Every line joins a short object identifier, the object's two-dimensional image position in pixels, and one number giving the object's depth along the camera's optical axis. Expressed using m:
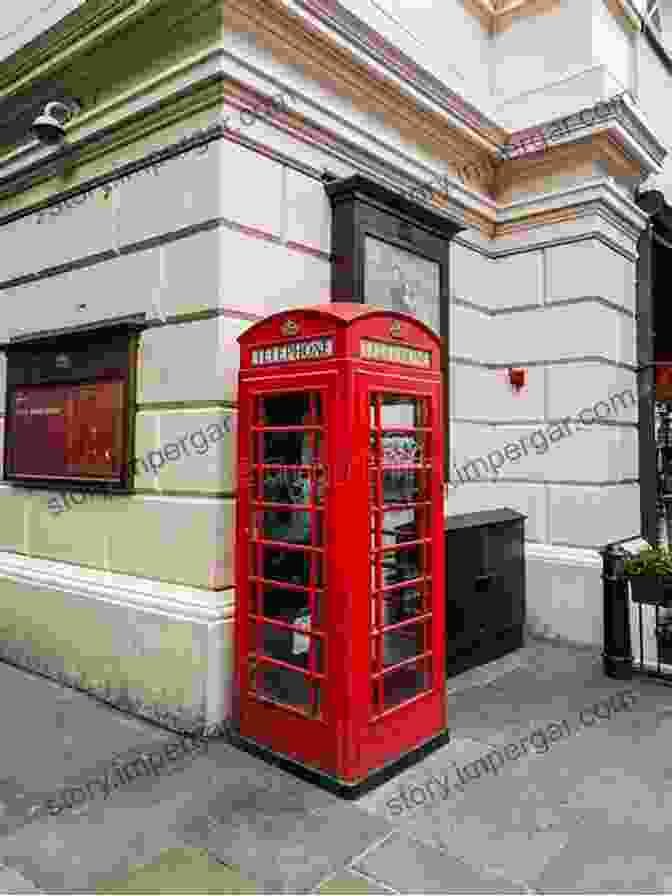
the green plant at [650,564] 5.34
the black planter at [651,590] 5.30
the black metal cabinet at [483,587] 5.50
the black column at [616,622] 5.54
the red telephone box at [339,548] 3.53
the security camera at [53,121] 5.29
